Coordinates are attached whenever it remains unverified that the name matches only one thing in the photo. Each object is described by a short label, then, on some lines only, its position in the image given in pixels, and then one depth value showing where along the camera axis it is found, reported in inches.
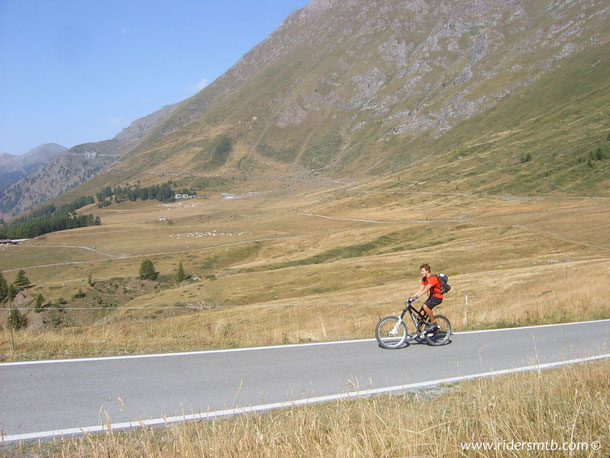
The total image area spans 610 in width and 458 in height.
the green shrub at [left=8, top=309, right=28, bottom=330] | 731.8
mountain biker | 527.5
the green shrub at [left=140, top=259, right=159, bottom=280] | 3334.2
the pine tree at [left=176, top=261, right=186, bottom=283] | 3137.3
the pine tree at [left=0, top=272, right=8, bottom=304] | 3223.4
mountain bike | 508.4
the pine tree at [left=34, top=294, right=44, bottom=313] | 2633.4
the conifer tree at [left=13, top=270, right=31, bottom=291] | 3520.2
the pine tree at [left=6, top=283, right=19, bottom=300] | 3165.4
